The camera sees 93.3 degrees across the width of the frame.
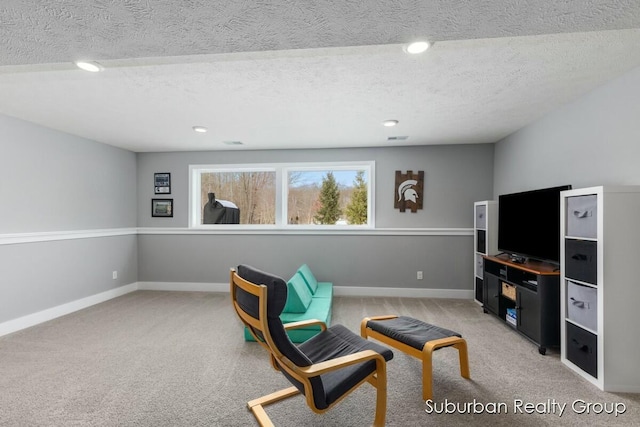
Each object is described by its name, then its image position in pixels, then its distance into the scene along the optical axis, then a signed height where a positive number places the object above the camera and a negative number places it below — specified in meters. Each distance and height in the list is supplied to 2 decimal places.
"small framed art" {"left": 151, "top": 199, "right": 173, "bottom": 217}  4.99 +0.07
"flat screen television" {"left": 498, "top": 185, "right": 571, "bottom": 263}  2.80 -0.12
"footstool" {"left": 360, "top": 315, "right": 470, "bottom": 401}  2.05 -0.95
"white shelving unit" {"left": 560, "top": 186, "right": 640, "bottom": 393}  2.10 -0.52
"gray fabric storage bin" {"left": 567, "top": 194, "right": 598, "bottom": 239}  2.18 -0.03
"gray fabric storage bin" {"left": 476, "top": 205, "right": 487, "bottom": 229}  3.93 -0.05
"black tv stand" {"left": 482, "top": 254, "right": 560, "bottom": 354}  2.66 -0.83
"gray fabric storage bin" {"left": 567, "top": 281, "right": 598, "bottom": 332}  2.17 -0.70
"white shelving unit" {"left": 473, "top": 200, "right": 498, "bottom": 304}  3.85 -0.31
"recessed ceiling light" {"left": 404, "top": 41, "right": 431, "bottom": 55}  1.80 +1.01
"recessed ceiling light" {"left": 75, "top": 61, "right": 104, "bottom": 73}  2.03 +1.00
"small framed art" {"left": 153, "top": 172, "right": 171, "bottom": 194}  4.99 +0.49
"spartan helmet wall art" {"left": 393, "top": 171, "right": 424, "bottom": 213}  4.58 +0.33
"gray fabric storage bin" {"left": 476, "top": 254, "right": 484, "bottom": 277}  3.97 -0.73
